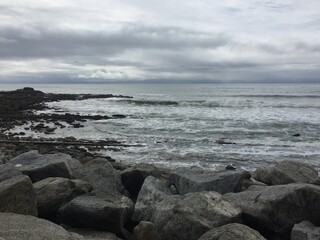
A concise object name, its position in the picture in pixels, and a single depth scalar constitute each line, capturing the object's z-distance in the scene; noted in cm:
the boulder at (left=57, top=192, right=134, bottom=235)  420
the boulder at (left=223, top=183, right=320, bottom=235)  450
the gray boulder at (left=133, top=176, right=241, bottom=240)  401
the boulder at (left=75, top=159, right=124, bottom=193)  589
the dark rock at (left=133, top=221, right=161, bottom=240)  400
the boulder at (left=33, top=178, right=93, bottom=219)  454
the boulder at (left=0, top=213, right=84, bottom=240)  310
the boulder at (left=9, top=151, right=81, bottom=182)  569
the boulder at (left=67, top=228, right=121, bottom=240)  405
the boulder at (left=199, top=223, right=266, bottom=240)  330
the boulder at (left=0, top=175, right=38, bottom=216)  400
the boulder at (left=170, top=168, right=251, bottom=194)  562
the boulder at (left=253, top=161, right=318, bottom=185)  667
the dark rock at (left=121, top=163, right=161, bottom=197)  648
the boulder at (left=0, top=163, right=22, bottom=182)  506
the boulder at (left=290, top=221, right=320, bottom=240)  399
